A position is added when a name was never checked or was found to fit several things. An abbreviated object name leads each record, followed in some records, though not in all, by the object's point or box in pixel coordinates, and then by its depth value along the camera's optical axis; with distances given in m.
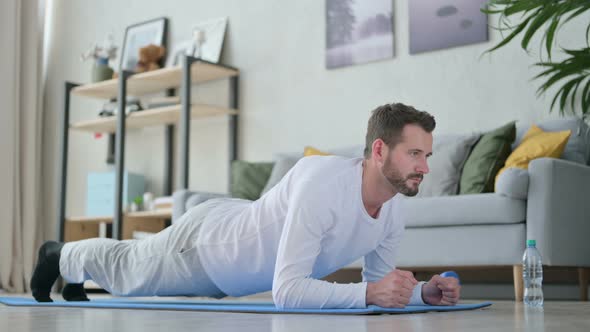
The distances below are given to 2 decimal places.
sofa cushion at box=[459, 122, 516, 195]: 3.63
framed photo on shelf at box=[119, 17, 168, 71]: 5.83
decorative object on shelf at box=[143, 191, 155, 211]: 5.45
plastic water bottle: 2.99
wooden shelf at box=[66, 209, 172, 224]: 5.12
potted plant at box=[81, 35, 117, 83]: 5.79
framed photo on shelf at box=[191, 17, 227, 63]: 5.35
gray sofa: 3.13
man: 1.95
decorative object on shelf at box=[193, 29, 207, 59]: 5.33
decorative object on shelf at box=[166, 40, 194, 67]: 5.59
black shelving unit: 5.03
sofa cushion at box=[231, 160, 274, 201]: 4.57
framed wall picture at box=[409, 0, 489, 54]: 4.31
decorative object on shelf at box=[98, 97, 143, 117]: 5.56
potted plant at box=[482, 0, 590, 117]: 3.04
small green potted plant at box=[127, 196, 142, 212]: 5.45
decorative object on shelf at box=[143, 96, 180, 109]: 5.32
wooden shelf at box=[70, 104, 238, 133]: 5.23
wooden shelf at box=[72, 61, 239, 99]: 5.28
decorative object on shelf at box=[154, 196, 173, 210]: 5.14
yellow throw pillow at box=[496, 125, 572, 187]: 3.48
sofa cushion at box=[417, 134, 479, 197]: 3.78
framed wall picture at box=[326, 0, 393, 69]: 4.71
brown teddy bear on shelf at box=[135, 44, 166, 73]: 5.60
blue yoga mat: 1.90
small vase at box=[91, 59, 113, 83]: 5.79
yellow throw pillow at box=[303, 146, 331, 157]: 4.32
